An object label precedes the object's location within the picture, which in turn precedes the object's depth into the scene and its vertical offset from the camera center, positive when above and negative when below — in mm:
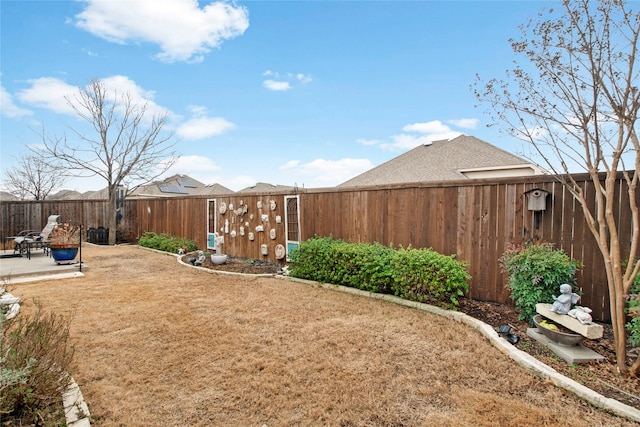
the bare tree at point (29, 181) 16391 +1305
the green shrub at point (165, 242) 9172 -1081
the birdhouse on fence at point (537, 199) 3764 +105
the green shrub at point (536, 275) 3225 -682
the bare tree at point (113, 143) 11383 +2309
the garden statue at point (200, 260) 7424 -1234
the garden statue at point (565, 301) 2871 -827
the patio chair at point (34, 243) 7976 -935
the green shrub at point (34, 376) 1750 -1012
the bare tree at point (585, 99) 2533 +1026
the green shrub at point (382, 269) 3945 -875
